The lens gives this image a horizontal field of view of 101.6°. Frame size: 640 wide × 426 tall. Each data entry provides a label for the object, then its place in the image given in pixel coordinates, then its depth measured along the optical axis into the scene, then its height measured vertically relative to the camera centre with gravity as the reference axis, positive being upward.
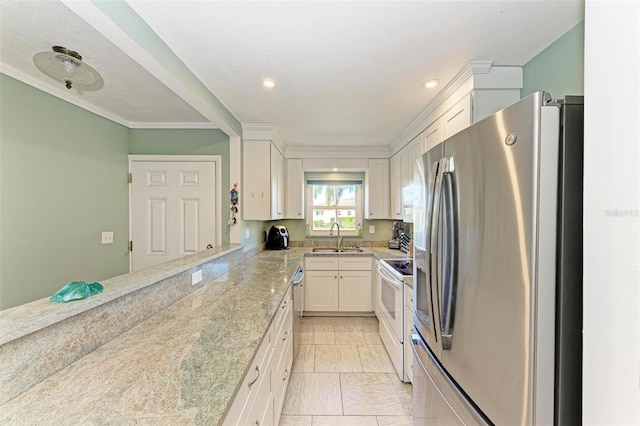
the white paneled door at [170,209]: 2.85 +0.01
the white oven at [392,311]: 2.19 -0.95
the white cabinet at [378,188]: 3.80 +0.34
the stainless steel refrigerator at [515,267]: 0.73 -0.17
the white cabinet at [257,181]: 2.89 +0.33
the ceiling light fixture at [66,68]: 1.28 +0.73
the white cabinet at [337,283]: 3.50 -0.97
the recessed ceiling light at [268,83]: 1.87 +0.94
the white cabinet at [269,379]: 0.93 -0.81
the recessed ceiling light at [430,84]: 1.87 +0.93
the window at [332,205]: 4.19 +0.10
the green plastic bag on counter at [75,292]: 0.96 -0.32
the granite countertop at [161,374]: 0.69 -0.54
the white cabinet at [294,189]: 3.81 +0.32
